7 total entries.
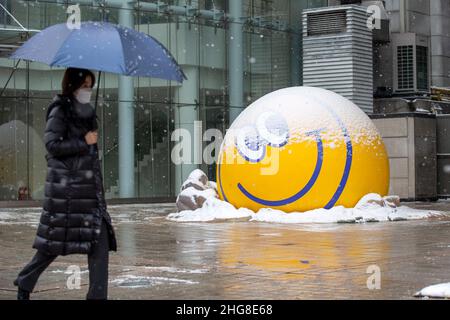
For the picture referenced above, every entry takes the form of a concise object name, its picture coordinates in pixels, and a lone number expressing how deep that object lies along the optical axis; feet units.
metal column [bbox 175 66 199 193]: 101.81
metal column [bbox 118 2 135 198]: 96.53
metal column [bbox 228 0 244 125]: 106.22
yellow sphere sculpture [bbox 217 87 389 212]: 58.18
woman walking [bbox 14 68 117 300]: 22.68
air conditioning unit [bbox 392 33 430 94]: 108.27
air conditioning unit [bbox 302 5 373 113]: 98.48
